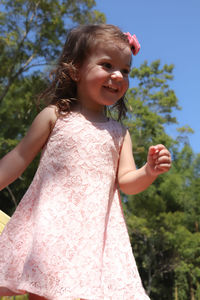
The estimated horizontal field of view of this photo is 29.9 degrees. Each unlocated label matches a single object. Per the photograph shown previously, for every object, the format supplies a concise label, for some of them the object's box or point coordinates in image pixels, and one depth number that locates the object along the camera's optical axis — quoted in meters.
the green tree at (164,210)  16.09
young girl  1.48
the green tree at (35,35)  12.26
